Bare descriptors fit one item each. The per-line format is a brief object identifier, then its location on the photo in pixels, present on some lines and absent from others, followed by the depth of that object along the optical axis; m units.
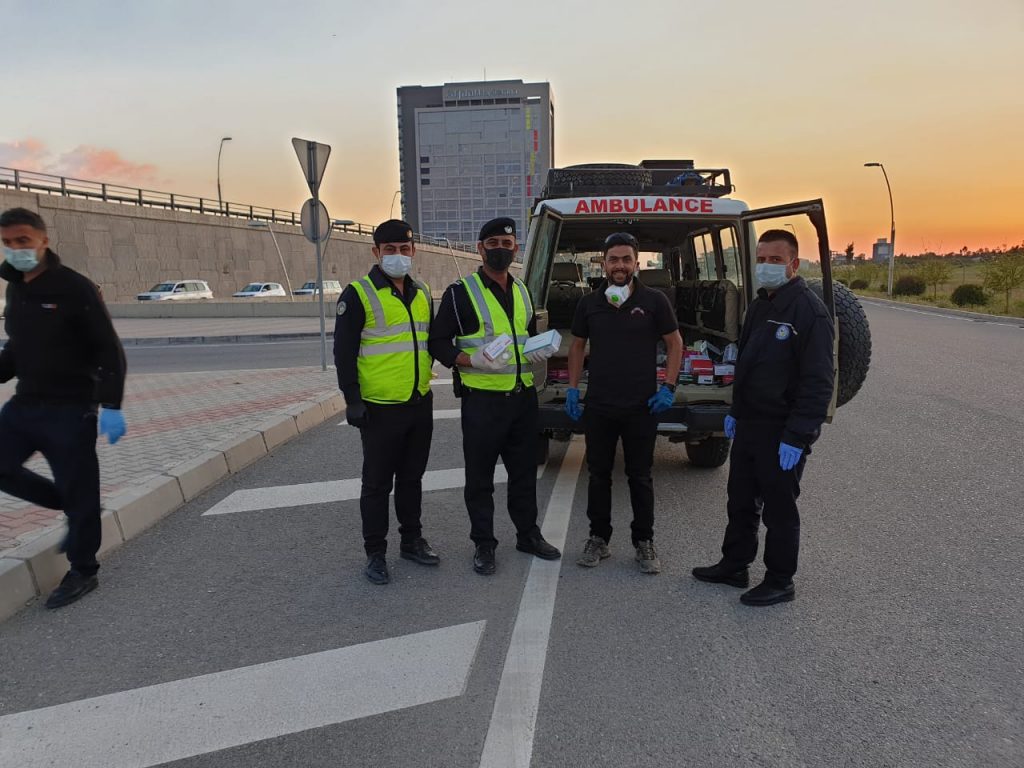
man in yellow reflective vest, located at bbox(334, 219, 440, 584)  3.81
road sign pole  9.77
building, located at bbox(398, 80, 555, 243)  127.62
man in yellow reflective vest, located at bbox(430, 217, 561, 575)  3.95
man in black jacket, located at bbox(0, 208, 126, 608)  3.42
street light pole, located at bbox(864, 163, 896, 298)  44.66
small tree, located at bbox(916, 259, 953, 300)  40.50
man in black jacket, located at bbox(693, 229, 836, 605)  3.48
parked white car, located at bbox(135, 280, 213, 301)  30.58
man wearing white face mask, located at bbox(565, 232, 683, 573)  4.01
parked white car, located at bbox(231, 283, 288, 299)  37.84
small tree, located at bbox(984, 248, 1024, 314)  26.84
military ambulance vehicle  5.04
